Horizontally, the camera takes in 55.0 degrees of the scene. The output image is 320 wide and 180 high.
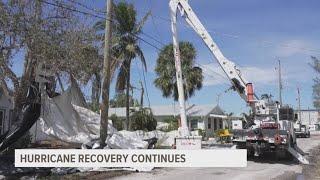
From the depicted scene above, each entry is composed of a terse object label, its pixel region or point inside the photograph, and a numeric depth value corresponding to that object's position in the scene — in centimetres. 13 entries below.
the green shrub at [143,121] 2482
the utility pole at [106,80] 1248
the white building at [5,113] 1444
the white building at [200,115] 3584
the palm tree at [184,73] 2918
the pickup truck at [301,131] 3802
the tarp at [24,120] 1057
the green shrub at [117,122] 2775
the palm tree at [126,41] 2128
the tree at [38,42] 955
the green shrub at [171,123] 2883
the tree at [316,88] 2336
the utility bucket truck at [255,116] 1439
